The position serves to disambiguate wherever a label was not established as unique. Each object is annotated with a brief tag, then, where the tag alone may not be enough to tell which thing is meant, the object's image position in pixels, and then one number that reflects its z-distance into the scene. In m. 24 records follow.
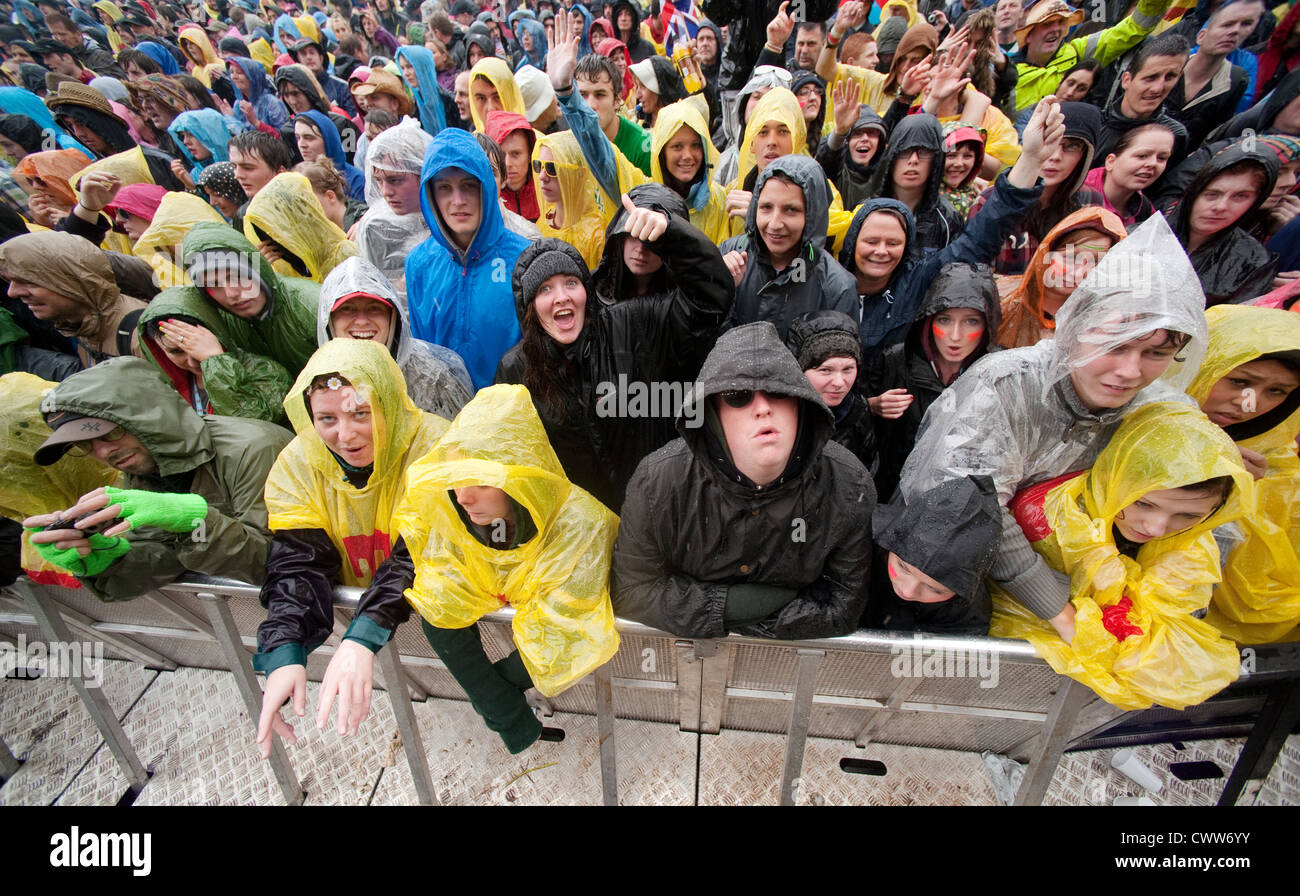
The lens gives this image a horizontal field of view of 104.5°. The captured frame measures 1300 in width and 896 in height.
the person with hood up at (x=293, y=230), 3.31
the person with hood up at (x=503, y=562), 1.78
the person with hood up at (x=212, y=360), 2.63
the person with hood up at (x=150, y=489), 1.86
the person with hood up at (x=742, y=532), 1.67
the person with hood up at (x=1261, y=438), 1.89
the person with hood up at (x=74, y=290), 2.83
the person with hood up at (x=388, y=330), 2.59
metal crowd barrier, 1.92
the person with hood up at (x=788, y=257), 2.55
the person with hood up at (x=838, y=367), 2.34
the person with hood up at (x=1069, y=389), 1.71
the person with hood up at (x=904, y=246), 2.70
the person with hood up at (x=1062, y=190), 3.15
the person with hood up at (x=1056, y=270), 2.54
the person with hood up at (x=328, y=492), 1.90
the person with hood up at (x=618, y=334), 2.29
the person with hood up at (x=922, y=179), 3.24
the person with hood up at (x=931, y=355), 2.45
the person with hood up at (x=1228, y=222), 2.75
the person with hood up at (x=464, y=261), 2.93
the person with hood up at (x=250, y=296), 2.64
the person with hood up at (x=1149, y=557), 1.60
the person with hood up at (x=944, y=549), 1.55
